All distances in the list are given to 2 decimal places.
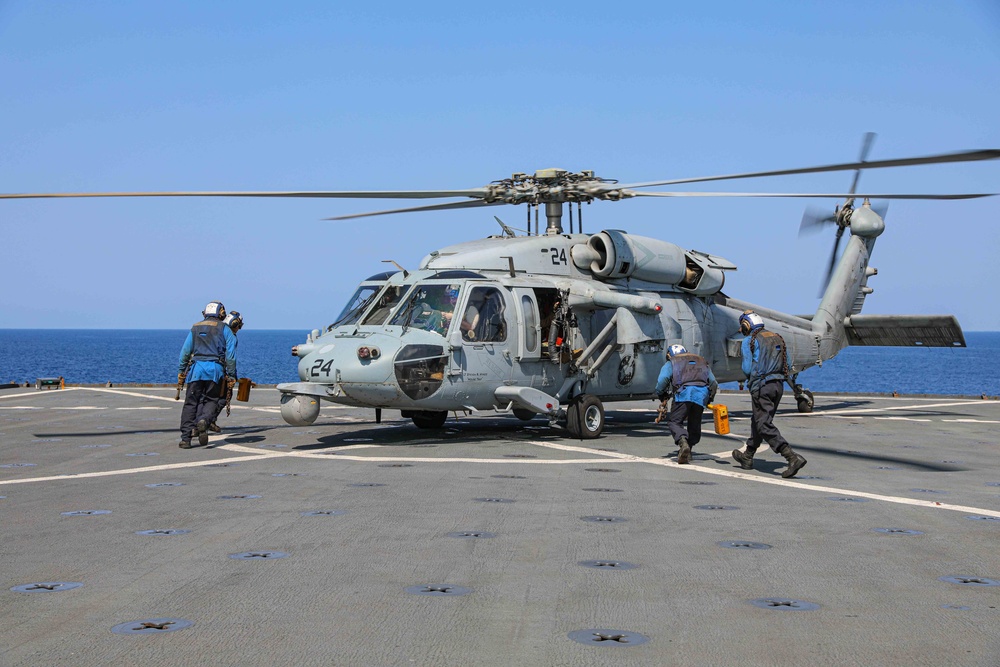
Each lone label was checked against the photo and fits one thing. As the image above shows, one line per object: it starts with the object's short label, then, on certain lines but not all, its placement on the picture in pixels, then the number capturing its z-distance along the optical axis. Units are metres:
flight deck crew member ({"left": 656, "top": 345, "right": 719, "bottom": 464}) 12.61
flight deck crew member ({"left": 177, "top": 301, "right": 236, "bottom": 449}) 13.64
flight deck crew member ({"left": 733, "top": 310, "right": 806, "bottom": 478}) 11.42
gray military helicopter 13.75
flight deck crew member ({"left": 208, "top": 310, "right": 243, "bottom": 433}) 13.93
